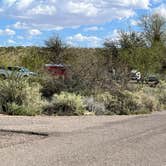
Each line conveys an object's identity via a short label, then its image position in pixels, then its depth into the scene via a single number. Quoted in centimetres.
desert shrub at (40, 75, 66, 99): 2443
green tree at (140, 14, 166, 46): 6850
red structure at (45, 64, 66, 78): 2577
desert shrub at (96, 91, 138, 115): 2214
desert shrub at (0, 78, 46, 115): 1969
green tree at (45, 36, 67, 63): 6981
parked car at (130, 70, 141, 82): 2926
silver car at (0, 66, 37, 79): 2225
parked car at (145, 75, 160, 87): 3528
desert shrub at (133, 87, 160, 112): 2320
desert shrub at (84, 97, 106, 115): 2144
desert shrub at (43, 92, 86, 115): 2055
